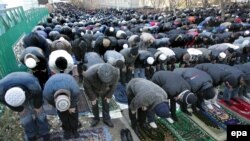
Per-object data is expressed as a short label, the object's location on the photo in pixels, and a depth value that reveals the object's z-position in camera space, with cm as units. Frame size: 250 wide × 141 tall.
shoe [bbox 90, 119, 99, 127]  573
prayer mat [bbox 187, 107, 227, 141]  546
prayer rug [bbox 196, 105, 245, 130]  595
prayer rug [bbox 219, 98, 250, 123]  628
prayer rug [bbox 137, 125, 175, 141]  537
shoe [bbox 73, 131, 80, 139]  529
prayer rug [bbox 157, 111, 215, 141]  544
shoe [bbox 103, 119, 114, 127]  573
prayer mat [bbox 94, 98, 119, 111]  657
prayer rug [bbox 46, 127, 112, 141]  525
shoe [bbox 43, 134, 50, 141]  503
